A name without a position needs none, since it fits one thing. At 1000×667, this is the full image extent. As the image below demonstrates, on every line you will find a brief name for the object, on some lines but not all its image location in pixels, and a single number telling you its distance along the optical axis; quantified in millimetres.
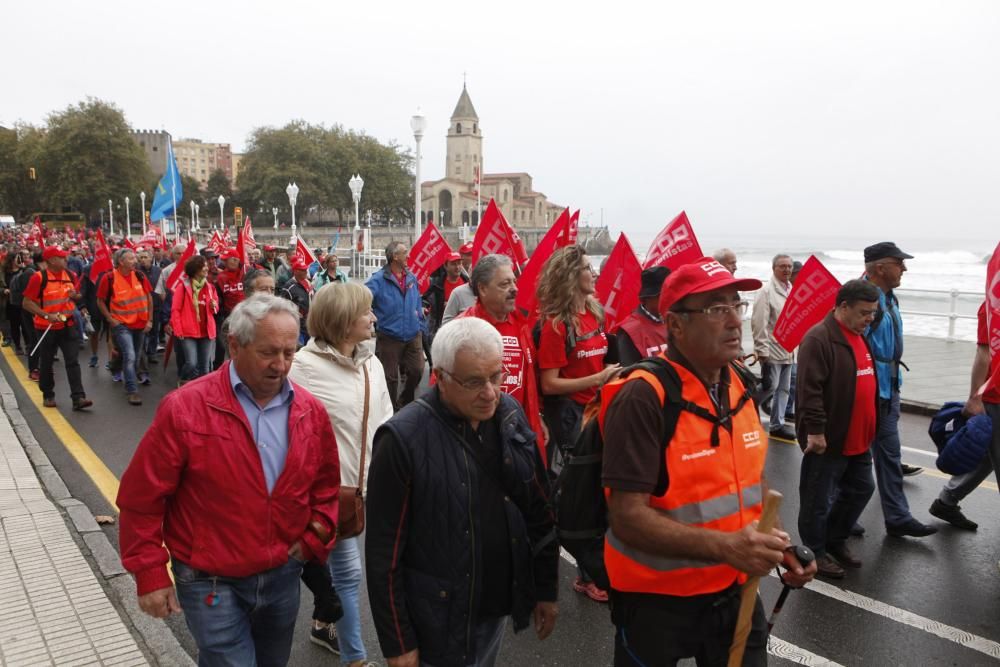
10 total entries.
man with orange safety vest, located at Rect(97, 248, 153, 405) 9242
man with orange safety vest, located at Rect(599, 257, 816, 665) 2064
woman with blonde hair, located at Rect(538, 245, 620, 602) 4371
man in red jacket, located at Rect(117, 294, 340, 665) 2414
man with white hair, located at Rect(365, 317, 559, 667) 2236
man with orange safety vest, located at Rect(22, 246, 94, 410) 8555
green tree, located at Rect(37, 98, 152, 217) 71500
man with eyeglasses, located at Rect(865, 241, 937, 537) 4953
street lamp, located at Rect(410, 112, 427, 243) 15047
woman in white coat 3223
